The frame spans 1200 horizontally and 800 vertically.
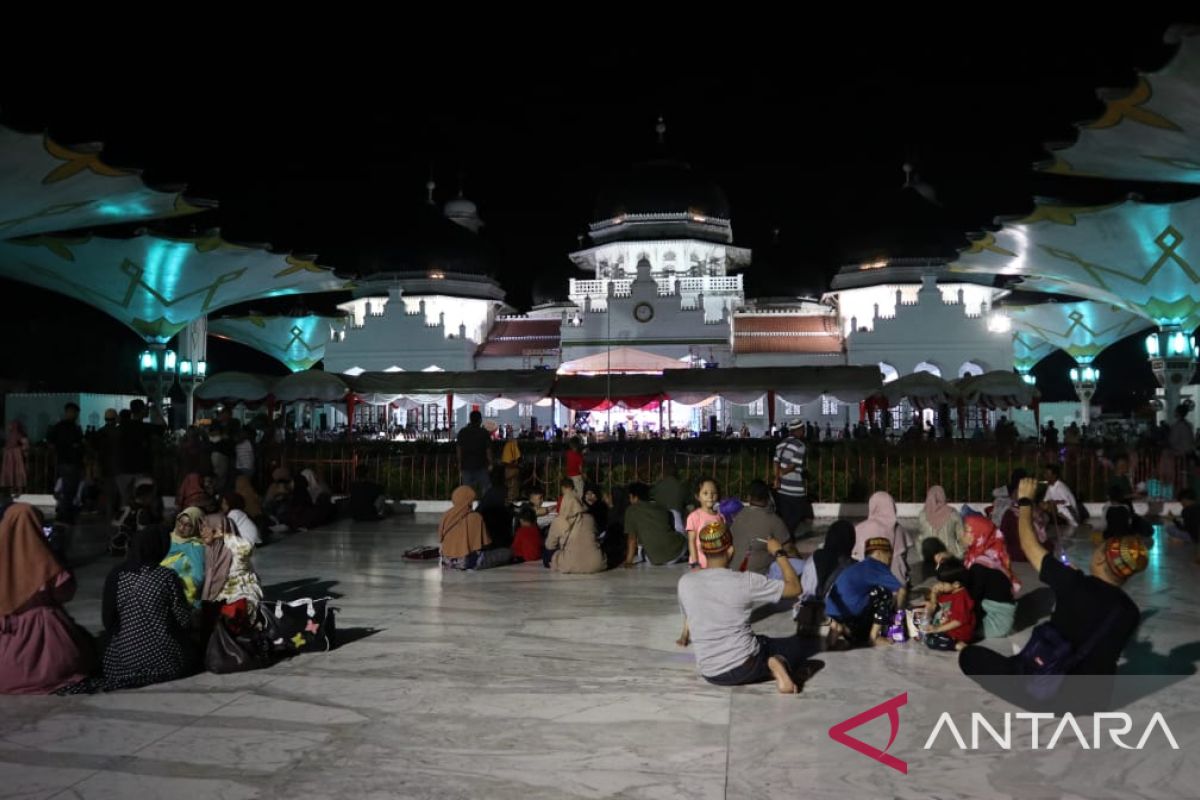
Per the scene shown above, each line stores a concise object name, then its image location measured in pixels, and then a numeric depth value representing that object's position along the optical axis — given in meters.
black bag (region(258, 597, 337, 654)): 6.14
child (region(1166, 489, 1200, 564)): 11.00
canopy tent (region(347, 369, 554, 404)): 23.94
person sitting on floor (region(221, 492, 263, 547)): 8.93
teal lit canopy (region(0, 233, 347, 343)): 27.16
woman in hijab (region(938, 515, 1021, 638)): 6.48
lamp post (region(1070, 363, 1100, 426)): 40.50
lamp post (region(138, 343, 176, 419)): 30.98
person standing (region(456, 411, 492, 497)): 11.79
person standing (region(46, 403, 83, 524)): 12.53
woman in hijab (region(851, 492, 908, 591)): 7.27
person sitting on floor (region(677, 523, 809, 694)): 5.19
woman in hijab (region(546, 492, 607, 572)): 9.39
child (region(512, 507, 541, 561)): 10.19
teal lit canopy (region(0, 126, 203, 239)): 17.27
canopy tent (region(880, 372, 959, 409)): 22.39
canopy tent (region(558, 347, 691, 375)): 27.14
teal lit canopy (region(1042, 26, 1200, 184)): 15.52
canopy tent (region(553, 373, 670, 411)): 23.12
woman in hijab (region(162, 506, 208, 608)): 6.11
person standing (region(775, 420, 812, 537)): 9.66
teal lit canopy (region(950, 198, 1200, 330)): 25.42
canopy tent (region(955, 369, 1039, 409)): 21.73
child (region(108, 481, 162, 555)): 8.68
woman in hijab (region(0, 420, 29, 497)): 13.27
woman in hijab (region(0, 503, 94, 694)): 5.14
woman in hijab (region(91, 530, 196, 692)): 5.43
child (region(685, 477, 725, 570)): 7.31
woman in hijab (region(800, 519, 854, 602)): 6.75
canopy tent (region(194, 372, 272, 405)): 22.47
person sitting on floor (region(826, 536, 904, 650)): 6.23
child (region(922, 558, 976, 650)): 6.15
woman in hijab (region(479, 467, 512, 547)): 10.33
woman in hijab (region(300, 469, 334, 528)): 13.26
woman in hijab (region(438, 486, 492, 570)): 9.57
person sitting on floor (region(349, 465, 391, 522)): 14.08
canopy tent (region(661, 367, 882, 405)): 22.30
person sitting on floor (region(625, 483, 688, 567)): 9.62
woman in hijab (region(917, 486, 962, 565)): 8.74
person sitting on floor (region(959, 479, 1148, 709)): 4.54
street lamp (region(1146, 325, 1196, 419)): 28.28
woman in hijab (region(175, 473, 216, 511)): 9.94
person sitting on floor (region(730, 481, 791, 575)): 7.89
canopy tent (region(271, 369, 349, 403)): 23.00
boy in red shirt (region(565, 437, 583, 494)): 12.62
